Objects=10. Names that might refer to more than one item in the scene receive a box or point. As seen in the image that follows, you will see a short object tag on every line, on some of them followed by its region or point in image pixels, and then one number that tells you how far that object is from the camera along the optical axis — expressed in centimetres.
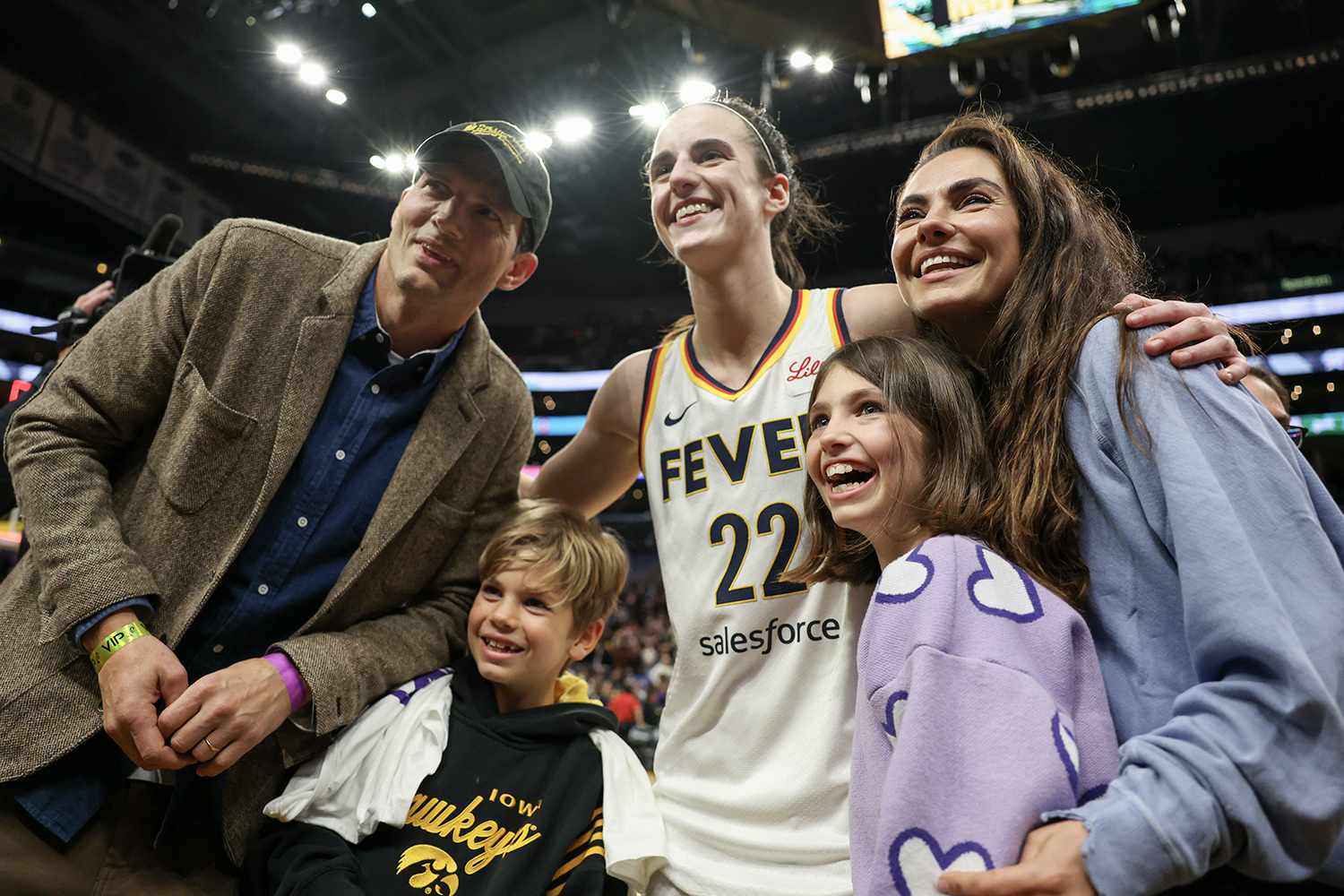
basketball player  152
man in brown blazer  150
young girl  95
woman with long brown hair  88
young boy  154
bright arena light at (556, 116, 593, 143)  944
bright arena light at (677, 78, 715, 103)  765
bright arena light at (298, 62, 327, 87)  843
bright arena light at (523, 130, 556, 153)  979
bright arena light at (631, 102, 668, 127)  875
